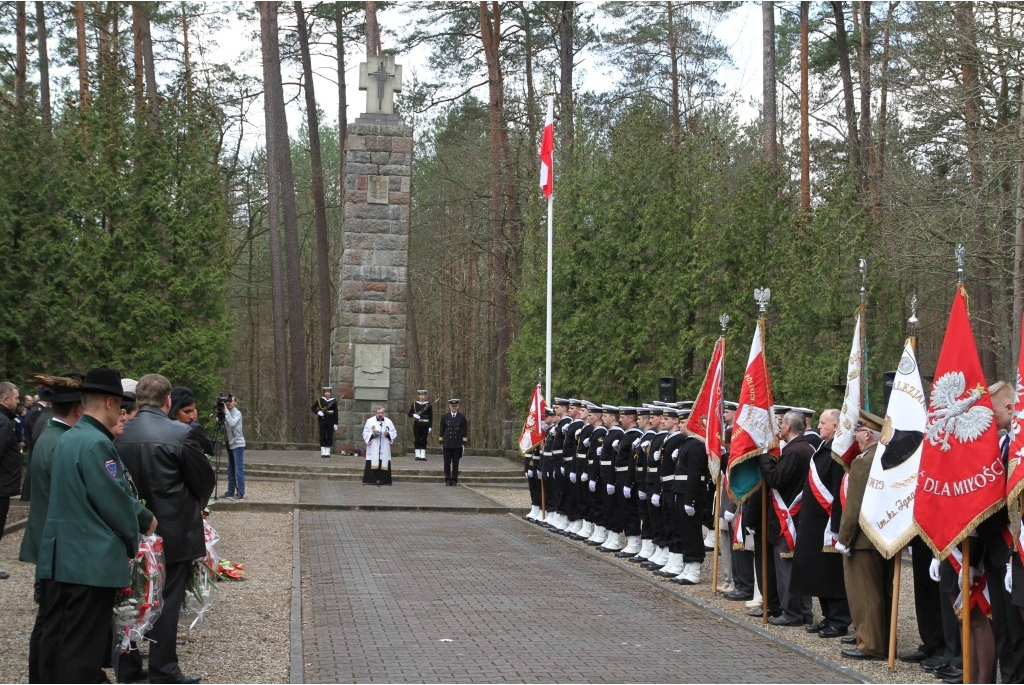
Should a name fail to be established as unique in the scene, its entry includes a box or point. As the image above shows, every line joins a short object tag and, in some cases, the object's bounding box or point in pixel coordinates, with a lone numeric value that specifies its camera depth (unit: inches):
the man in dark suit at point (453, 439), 1059.9
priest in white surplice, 1012.5
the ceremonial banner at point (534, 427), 802.2
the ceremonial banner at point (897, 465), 355.6
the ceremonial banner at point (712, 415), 505.0
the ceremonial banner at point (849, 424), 392.8
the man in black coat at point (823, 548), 409.7
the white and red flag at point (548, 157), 956.0
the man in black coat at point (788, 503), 434.6
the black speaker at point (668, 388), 771.5
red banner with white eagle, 313.0
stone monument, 1278.3
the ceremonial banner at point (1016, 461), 296.7
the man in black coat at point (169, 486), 305.6
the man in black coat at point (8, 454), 495.5
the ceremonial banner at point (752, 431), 454.6
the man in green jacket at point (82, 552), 257.1
